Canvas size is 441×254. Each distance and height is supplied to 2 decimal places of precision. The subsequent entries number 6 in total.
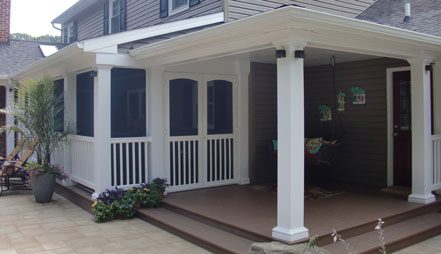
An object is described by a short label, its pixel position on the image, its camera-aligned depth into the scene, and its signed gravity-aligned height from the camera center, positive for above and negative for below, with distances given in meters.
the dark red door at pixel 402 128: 6.92 -0.09
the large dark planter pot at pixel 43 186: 7.11 -0.99
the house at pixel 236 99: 5.89 +0.42
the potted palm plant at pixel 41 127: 7.12 -0.02
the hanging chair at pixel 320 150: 6.89 -0.42
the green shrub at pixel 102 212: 5.93 -1.18
